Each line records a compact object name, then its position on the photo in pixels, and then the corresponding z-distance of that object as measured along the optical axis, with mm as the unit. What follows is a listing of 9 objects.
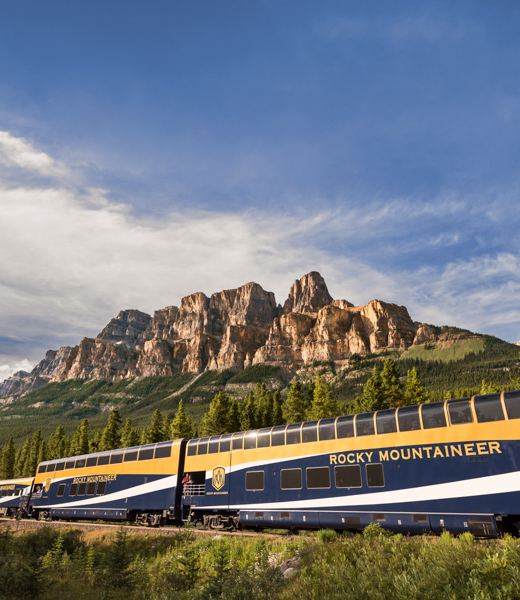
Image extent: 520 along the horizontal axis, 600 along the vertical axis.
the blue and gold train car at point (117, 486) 28234
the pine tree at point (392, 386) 54562
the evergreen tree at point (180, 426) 70250
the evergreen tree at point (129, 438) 78275
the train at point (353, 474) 16203
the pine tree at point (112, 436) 76312
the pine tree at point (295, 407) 69500
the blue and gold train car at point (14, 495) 43406
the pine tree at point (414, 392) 54081
